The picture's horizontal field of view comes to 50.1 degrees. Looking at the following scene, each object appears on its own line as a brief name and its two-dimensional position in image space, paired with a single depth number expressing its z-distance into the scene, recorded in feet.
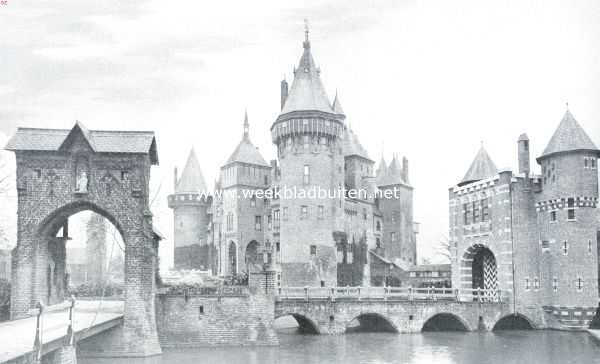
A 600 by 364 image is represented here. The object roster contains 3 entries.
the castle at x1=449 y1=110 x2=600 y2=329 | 142.31
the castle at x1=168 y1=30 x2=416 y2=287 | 188.55
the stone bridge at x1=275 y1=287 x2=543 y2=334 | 132.36
